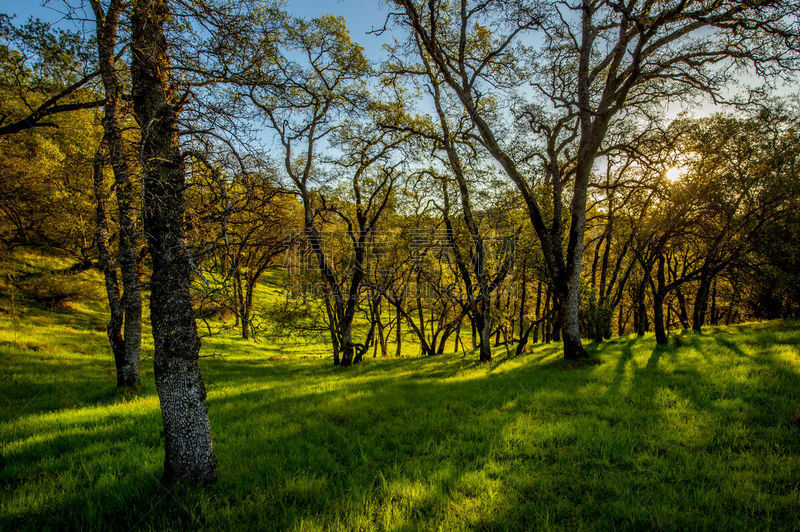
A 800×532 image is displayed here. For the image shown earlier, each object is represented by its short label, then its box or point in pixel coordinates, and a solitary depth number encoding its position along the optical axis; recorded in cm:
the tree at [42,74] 569
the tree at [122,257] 381
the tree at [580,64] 838
